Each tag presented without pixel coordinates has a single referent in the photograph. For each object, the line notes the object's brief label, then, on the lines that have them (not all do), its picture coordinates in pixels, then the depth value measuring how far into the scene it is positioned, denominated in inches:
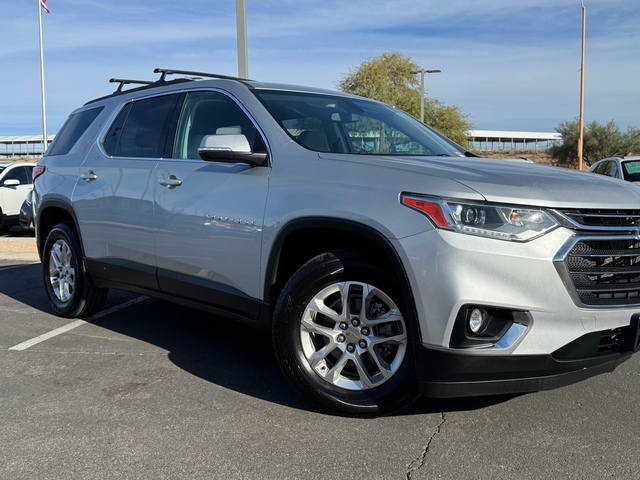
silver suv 113.7
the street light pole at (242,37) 322.3
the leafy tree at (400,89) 1659.7
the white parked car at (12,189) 552.7
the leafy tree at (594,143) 1589.6
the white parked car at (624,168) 434.3
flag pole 1175.6
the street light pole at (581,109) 1087.0
